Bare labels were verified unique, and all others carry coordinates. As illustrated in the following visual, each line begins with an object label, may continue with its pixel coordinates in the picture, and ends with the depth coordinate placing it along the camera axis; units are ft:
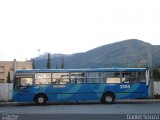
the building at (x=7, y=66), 248.95
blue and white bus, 69.74
